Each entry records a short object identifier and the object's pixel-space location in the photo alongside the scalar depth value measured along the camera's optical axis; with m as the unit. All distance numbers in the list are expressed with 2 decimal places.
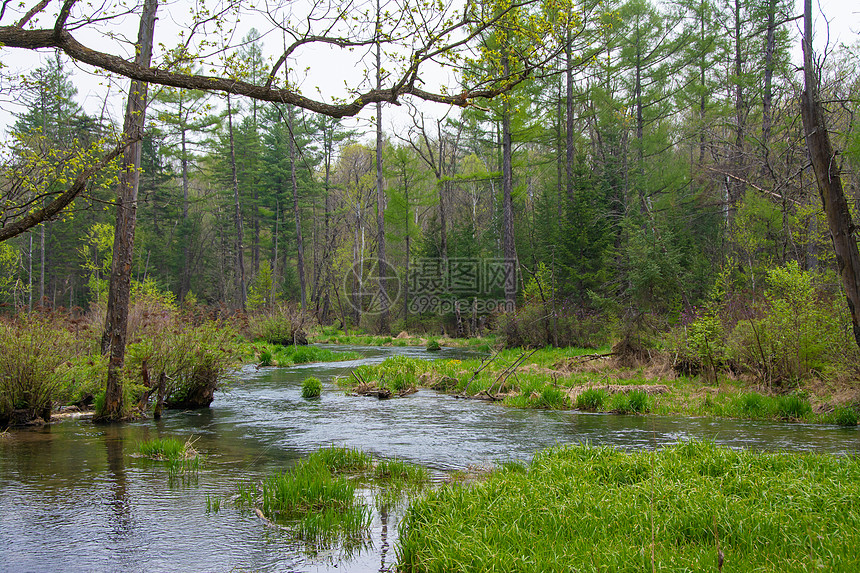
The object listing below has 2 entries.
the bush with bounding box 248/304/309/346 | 27.44
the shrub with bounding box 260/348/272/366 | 20.34
